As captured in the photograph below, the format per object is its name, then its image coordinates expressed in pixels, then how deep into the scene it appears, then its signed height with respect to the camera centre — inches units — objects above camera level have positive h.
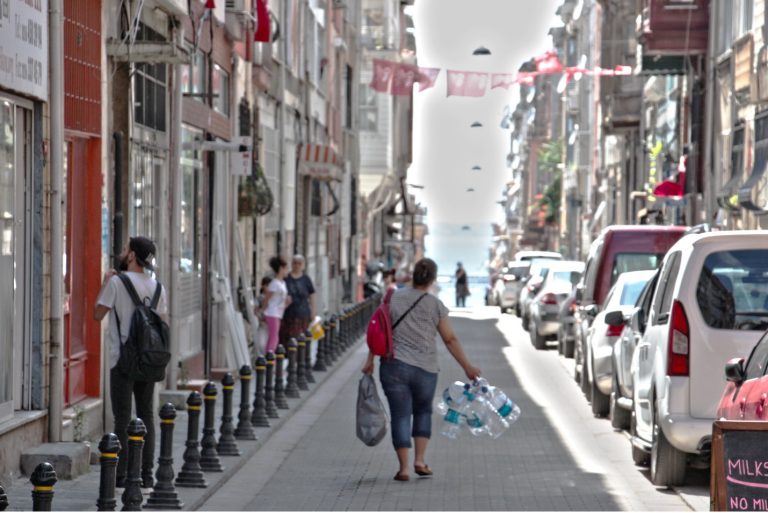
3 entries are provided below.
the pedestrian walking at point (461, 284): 2925.7 -163.8
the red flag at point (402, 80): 1851.6 +86.2
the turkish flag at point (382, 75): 1897.1 +92.4
